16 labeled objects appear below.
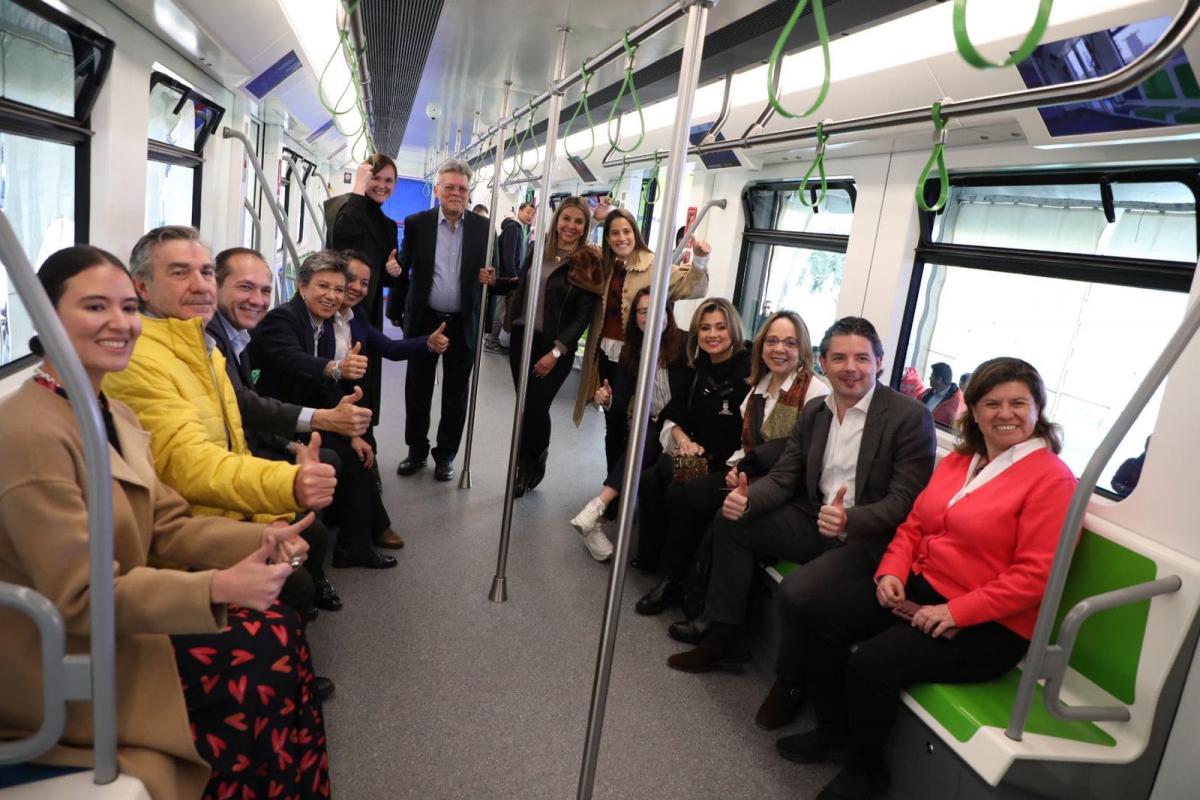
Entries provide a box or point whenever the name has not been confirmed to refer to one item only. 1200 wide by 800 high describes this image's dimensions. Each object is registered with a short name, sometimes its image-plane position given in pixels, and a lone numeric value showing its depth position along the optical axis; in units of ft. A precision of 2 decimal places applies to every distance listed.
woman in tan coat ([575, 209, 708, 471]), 14.11
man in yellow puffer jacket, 6.72
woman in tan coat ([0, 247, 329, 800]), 4.52
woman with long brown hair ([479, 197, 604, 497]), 14.34
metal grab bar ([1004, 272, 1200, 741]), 5.70
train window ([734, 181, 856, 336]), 16.58
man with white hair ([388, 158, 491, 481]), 15.01
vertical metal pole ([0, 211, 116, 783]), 3.63
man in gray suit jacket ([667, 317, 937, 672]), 9.27
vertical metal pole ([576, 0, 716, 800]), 6.09
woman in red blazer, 7.55
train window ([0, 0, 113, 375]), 8.86
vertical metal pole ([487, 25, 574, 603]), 10.86
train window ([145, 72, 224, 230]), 14.12
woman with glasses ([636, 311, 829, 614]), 11.23
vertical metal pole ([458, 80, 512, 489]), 14.38
